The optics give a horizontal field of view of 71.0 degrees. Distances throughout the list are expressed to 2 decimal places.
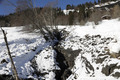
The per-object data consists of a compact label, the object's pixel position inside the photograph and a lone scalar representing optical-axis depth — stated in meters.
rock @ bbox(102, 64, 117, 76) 4.66
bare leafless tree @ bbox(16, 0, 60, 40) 11.45
